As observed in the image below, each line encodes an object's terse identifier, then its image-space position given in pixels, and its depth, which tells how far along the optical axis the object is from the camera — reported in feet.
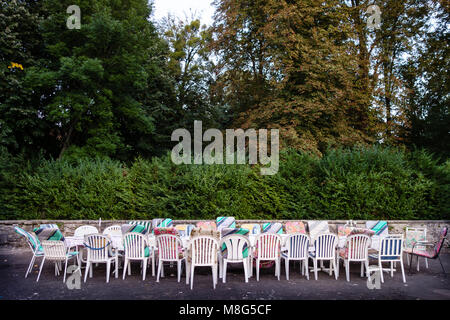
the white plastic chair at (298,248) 23.57
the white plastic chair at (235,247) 22.40
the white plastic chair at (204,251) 21.80
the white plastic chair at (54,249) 23.15
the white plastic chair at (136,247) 23.17
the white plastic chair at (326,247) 23.54
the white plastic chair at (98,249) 22.88
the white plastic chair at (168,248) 22.67
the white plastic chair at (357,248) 23.34
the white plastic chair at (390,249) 23.59
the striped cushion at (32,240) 23.99
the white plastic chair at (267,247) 23.26
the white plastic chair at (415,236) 27.71
